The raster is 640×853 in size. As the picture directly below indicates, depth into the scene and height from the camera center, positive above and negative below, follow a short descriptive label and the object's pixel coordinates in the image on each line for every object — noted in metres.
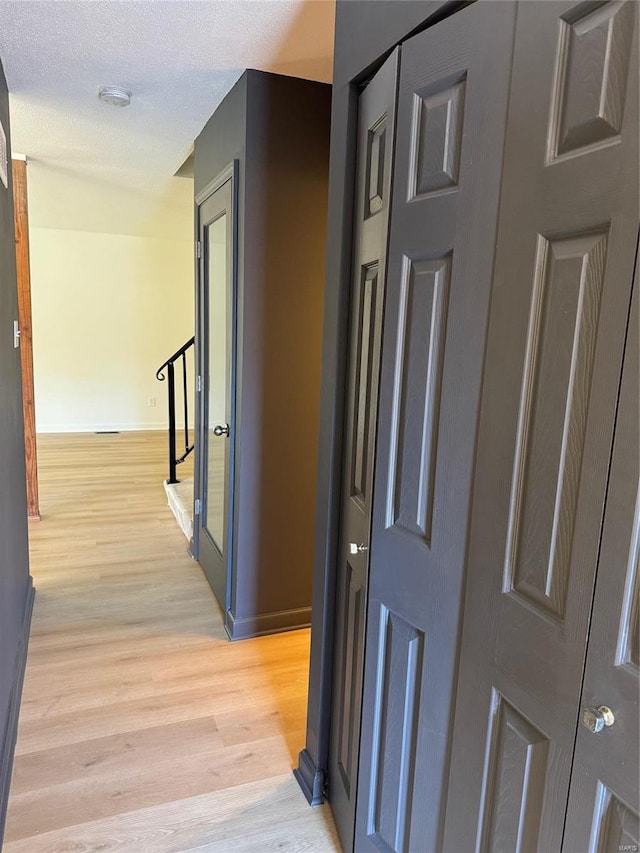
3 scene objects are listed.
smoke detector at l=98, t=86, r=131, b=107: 2.42 +1.00
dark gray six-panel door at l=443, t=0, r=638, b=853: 0.78 -0.09
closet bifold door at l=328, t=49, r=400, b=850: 1.28 -0.21
